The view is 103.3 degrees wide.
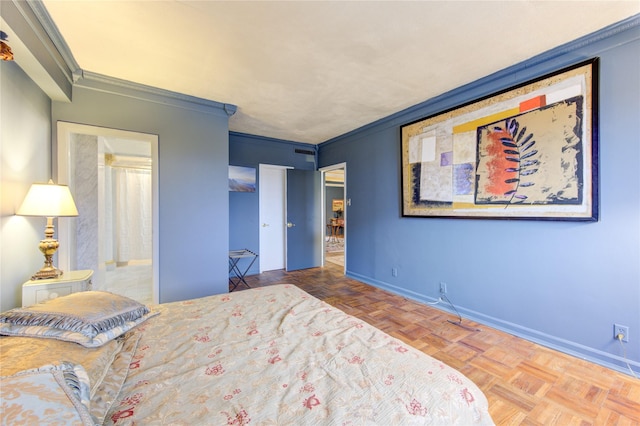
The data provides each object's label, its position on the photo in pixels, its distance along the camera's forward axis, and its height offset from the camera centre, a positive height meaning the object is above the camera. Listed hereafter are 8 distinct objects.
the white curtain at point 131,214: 5.65 -0.06
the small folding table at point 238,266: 4.26 -1.02
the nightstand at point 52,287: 1.84 -0.58
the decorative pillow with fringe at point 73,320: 1.15 -0.52
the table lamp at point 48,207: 1.85 +0.03
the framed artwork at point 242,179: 4.61 +0.60
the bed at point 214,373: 0.81 -0.68
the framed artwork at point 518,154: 2.10 +0.57
